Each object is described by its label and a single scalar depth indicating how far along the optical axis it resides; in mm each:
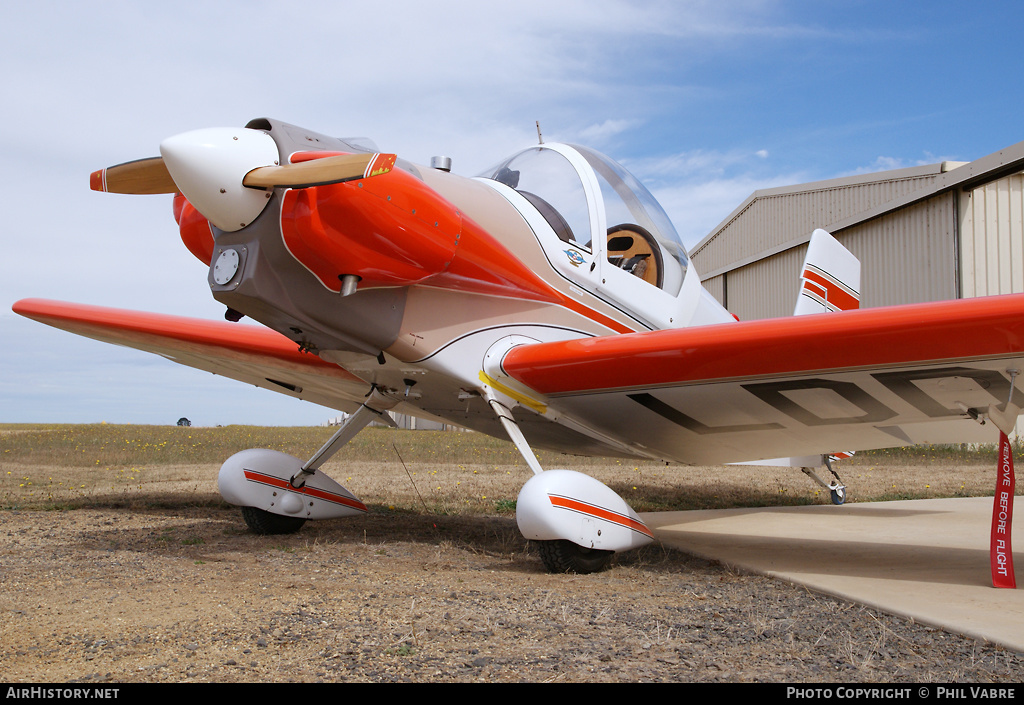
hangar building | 14203
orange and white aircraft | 3654
